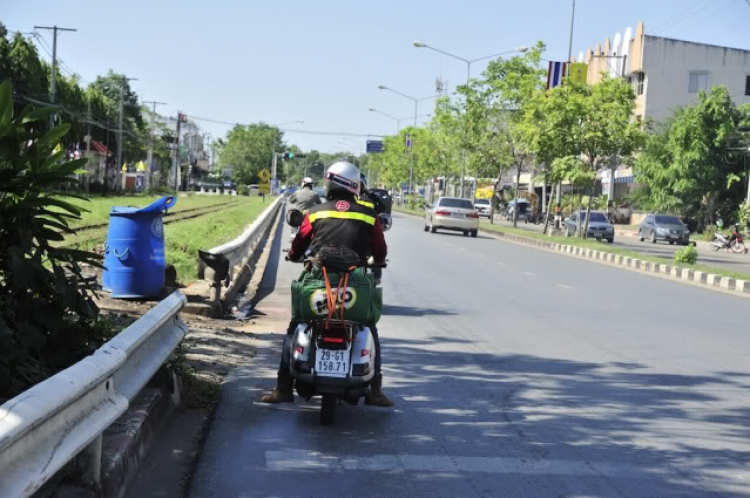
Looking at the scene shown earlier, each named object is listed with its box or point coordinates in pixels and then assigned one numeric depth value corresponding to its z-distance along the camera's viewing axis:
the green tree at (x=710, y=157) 53.97
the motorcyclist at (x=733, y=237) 40.43
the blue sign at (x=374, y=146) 129.75
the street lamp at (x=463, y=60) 50.76
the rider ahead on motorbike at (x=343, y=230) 6.41
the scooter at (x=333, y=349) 5.98
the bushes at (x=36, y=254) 5.16
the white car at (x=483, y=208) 79.81
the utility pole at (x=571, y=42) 41.19
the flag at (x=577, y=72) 37.70
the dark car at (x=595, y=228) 42.84
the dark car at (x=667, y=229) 44.81
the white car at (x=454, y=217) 38.94
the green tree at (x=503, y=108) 50.41
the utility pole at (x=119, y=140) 71.81
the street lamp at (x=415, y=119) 85.30
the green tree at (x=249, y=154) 141.75
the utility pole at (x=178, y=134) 93.99
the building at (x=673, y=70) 67.88
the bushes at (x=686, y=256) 25.73
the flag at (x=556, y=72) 54.81
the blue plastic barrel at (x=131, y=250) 10.32
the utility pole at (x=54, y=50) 49.78
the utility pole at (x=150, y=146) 95.19
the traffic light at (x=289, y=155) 72.12
